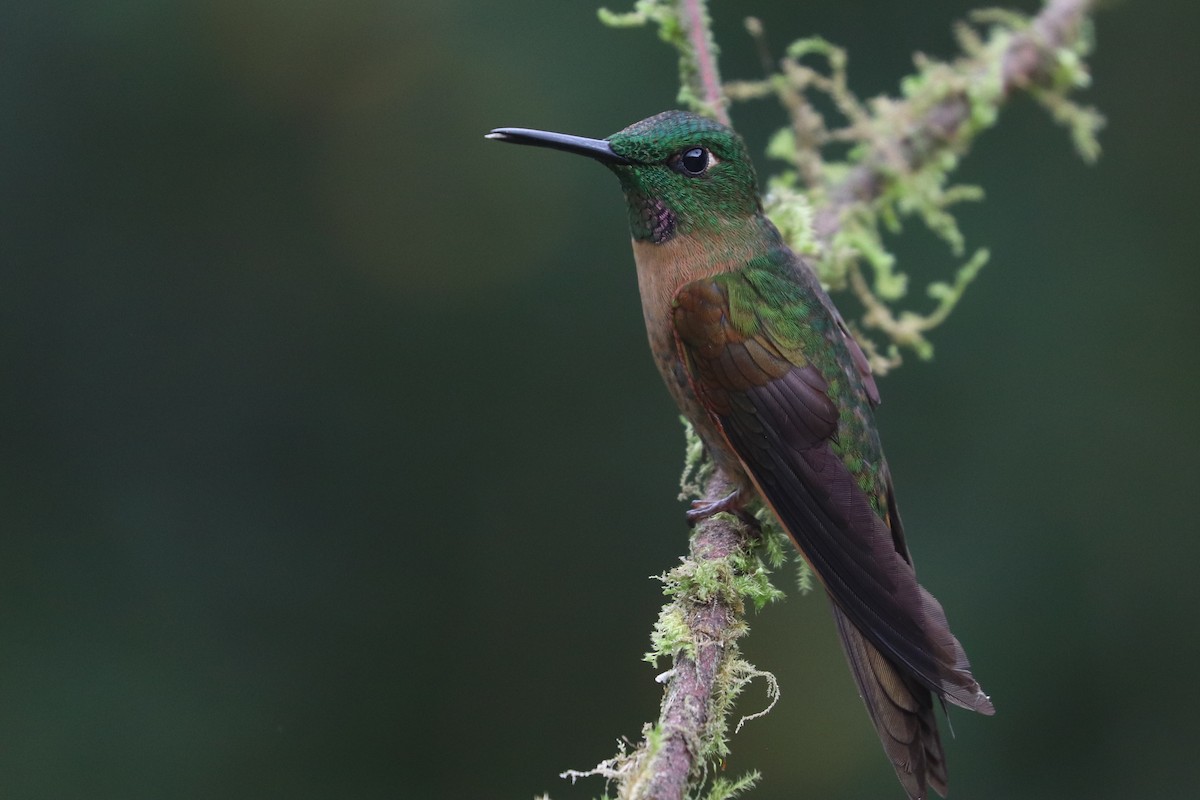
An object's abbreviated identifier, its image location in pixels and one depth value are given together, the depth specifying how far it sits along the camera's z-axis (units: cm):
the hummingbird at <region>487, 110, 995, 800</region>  510
